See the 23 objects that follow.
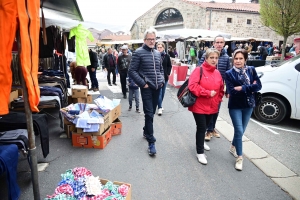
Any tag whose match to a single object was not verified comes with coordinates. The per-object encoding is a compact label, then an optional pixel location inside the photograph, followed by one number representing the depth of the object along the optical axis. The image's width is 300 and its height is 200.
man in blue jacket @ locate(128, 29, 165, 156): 3.70
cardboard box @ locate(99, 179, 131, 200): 2.37
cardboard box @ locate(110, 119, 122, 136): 4.68
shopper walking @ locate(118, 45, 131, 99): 7.77
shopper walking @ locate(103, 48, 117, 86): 10.37
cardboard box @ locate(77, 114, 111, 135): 4.05
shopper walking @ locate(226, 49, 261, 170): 3.33
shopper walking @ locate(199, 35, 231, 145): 4.15
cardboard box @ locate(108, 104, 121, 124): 4.52
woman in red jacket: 3.37
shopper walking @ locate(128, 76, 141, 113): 6.30
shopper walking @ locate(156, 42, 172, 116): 6.20
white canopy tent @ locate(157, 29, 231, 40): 10.66
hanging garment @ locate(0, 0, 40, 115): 1.87
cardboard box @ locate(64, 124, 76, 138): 4.36
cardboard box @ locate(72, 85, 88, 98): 6.11
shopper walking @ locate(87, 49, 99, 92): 9.35
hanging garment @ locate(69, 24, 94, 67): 6.44
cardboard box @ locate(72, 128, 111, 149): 4.09
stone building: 26.28
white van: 5.11
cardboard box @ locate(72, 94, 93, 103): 6.19
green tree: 12.56
